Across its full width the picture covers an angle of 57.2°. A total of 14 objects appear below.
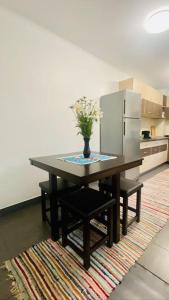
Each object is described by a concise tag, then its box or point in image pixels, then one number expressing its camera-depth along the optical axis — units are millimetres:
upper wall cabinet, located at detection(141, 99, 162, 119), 3804
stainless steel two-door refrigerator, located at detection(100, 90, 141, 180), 3029
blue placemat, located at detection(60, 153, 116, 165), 1515
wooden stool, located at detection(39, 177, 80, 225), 1765
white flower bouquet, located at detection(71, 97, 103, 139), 1620
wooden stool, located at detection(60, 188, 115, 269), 1268
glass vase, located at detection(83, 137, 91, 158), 1725
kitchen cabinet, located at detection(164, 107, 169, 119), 4871
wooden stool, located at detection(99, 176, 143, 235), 1655
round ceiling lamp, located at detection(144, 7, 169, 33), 1916
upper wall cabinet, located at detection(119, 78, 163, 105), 3420
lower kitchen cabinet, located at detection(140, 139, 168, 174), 3668
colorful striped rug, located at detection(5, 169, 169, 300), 1125
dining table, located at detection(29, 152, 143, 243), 1146
